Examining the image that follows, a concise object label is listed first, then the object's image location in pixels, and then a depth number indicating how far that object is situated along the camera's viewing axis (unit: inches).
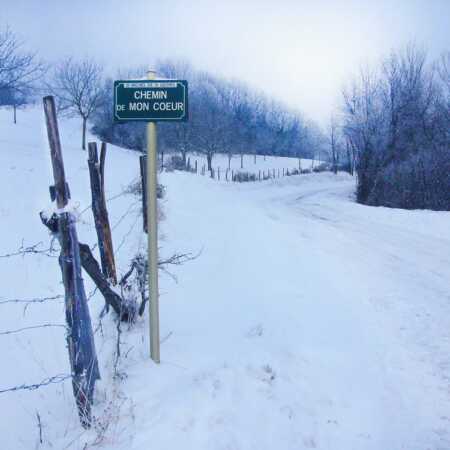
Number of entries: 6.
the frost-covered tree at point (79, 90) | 1445.6
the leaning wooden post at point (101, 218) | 176.2
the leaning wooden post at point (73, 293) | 105.9
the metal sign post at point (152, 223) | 123.7
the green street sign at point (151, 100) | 117.5
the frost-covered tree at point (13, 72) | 766.5
